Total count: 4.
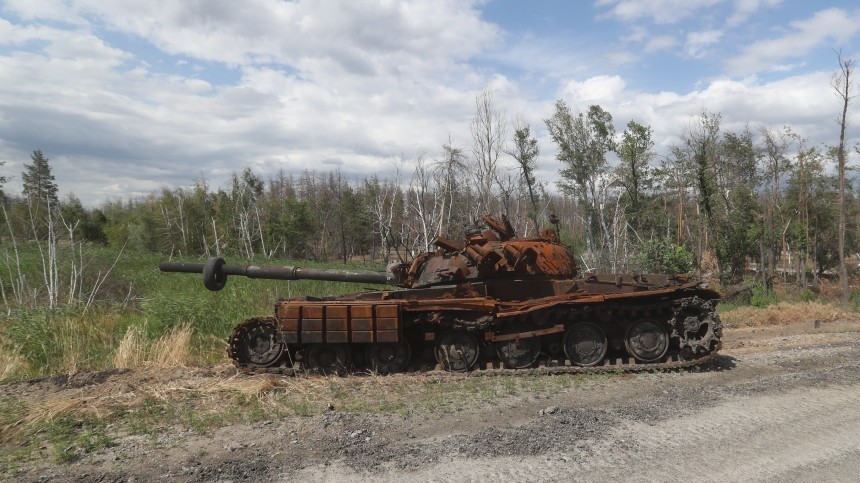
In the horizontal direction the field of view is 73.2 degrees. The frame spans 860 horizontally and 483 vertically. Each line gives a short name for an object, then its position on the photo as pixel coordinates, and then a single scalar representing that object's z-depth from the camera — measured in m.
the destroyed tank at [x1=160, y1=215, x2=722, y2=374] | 8.57
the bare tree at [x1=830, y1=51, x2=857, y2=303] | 22.89
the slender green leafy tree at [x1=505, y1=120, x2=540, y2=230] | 26.00
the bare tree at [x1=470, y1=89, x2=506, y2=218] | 26.39
